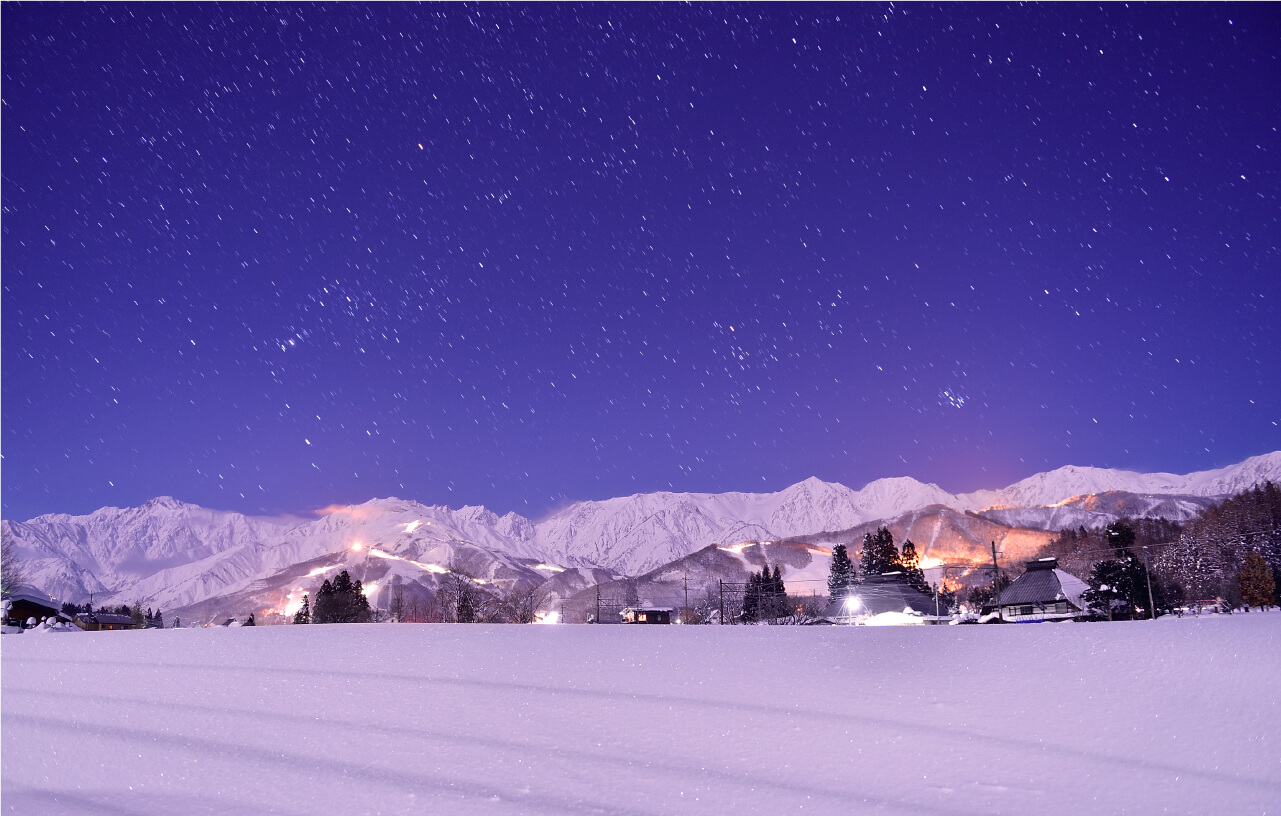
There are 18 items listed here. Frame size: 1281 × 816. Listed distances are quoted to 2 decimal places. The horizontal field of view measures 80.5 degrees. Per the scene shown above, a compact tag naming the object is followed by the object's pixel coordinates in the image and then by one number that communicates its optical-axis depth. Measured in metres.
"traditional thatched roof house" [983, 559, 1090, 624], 65.94
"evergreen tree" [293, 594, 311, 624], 73.52
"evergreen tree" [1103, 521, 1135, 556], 53.06
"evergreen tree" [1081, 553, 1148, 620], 49.44
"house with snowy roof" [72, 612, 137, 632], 63.44
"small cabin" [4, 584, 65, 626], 49.09
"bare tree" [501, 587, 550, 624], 75.25
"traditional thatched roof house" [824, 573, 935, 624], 76.12
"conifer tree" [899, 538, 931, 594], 89.17
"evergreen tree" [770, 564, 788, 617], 80.19
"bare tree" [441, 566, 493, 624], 70.00
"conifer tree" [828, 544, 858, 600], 87.18
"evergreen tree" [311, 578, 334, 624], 74.60
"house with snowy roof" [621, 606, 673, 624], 93.69
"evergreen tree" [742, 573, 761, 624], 82.56
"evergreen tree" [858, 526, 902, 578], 88.00
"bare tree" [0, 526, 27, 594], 60.86
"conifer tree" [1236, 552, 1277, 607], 53.28
